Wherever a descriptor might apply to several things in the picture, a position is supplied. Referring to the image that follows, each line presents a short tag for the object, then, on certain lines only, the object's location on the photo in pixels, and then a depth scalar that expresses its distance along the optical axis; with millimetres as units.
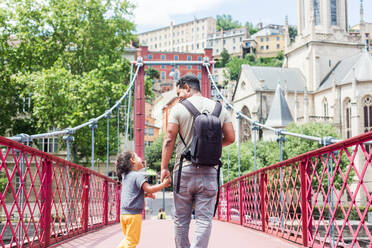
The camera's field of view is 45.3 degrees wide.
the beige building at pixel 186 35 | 113375
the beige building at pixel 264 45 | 106438
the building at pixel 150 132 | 59312
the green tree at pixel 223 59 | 103312
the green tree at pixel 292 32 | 109875
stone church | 42312
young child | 3938
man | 3332
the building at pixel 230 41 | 109875
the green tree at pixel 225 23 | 120375
